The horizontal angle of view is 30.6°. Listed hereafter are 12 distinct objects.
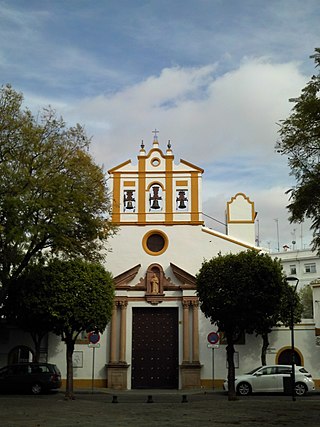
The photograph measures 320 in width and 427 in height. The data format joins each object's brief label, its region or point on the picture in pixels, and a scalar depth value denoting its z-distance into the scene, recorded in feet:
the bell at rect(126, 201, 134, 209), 113.60
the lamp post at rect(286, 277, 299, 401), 74.76
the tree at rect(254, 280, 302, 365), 98.44
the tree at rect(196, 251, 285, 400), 78.38
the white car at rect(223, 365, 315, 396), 89.76
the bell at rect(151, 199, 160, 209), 112.98
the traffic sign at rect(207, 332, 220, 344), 98.43
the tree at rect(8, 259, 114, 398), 86.89
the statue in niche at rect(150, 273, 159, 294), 109.29
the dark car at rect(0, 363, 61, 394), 92.38
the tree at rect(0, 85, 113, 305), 68.95
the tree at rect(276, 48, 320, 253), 54.24
